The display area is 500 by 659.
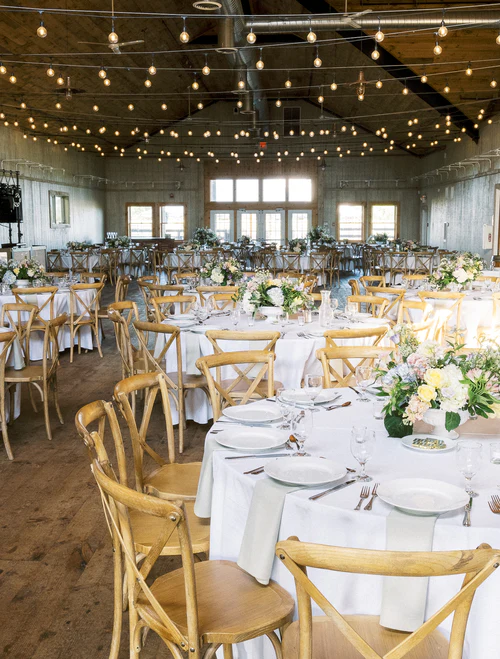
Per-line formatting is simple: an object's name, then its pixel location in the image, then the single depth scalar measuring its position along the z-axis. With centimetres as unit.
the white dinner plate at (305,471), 212
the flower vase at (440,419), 253
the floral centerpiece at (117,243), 1859
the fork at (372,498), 198
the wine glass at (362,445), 218
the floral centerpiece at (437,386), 242
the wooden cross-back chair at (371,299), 629
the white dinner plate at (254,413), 276
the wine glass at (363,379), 303
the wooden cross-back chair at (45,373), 506
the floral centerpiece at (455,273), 755
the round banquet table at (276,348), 490
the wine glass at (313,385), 295
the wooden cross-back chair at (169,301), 613
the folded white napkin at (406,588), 186
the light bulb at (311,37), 699
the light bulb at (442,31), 694
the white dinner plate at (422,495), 191
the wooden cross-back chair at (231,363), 337
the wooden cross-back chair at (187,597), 176
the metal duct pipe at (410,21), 966
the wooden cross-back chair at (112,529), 224
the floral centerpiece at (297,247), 1709
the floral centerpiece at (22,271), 802
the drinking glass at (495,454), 229
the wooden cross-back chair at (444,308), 638
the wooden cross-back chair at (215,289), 744
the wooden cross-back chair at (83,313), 783
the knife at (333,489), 204
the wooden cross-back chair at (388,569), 137
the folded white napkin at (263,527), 207
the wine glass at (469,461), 201
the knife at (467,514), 187
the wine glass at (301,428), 238
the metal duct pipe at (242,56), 1087
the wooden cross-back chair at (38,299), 705
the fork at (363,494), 199
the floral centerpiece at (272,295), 551
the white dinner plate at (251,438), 245
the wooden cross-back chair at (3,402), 453
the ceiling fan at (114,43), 690
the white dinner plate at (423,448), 242
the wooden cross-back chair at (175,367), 477
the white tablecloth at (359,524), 183
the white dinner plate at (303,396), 301
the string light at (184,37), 688
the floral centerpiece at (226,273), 754
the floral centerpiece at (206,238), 1895
